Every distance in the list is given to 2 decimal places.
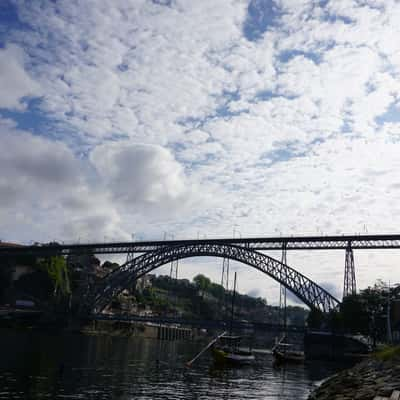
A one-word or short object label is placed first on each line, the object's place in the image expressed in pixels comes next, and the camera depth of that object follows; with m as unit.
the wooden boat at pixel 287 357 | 48.38
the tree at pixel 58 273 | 92.25
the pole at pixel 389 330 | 48.16
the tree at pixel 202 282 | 176.25
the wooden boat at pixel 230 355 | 40.38
